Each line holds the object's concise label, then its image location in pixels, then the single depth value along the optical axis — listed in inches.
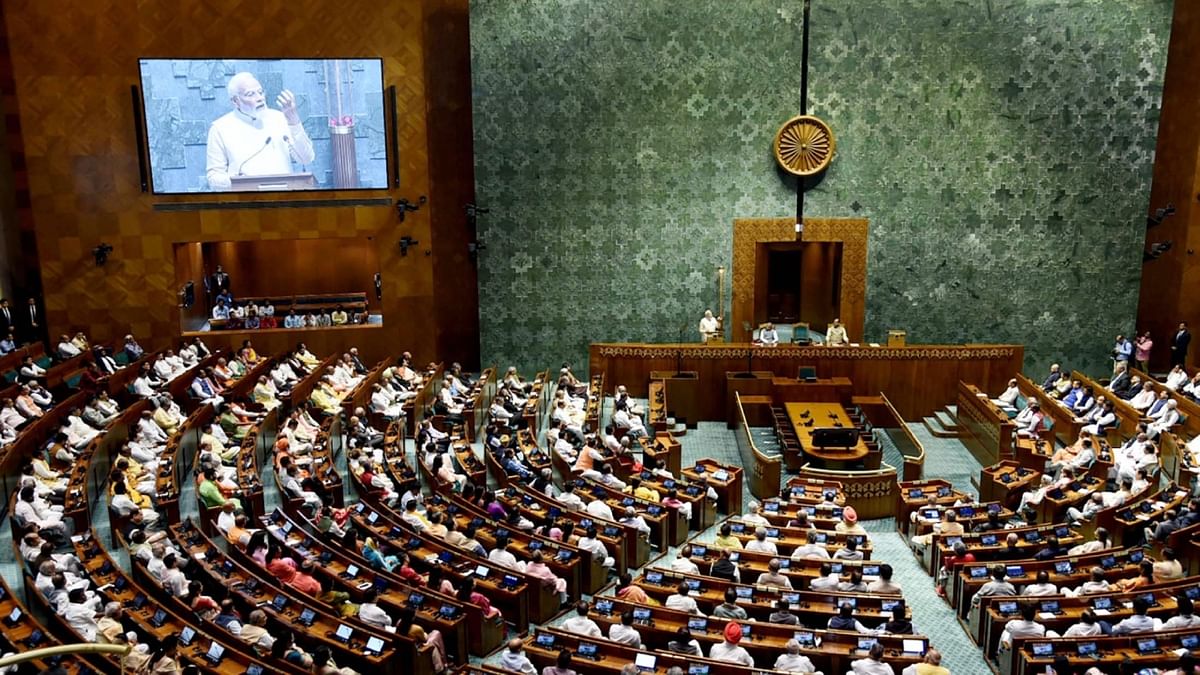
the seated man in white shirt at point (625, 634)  346.3
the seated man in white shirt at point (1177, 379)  672.4
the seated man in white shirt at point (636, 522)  468.1
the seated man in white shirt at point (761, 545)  436.1
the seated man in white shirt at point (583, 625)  354.3
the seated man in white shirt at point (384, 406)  660.1
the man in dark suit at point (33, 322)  779.4
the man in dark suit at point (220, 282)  900.6
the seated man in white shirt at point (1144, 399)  644.7
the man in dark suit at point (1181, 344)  757.3
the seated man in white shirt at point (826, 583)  394.0
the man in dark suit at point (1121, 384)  683.4
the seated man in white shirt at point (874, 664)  320.2
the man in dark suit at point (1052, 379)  701.9
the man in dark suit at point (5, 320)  713.0
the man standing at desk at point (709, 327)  785.3
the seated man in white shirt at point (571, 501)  488.7
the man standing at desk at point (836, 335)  773.3
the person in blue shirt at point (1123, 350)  756.6
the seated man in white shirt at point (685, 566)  412.2
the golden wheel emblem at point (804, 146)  789.2
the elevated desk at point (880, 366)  727.7
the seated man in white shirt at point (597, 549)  435.5
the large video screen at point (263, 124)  770.8
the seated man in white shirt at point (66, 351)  717.3
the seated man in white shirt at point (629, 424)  625.9
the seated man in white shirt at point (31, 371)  624.1
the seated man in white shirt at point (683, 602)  372.5
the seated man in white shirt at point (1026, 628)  350.3
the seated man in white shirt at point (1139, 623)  346.0
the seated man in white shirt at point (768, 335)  766.9
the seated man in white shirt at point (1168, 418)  589.7
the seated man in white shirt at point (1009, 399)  677.3
